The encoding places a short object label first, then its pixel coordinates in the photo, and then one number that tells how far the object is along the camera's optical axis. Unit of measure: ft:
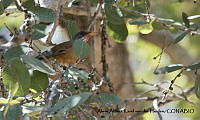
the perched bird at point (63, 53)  20.39
